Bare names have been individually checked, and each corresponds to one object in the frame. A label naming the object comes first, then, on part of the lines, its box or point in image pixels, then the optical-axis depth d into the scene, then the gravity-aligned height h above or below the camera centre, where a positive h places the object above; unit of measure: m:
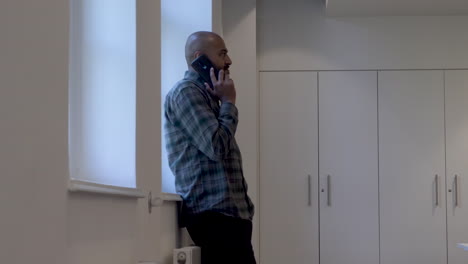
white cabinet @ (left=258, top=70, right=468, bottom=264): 5.88 -0.32
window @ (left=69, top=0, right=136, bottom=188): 2.47 +0.15
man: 3.13 -0.17
